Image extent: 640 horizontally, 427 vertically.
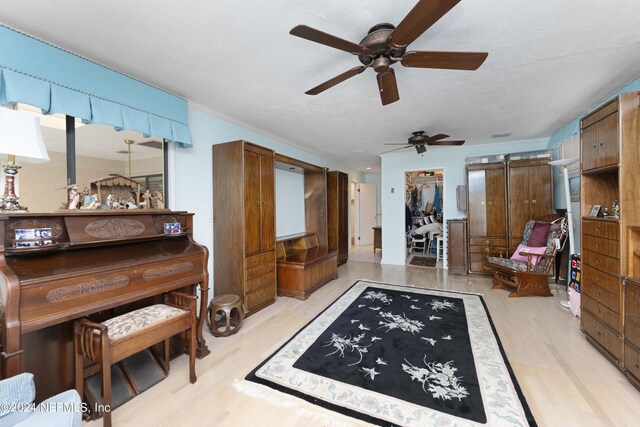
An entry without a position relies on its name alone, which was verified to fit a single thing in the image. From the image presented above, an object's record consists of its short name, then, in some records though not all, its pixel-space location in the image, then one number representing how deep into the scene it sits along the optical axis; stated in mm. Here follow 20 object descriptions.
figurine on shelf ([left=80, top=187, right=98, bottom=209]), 2041
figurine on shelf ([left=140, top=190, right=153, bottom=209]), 2500
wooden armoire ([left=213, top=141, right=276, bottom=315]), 2980
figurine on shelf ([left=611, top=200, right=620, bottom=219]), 2071
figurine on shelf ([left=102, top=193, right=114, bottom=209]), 2197
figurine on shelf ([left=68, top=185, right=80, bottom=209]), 1947
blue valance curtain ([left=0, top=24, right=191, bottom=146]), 1721
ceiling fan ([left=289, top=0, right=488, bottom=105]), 1334
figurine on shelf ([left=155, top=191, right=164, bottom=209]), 2619
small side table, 2611
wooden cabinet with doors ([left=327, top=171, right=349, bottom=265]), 5391
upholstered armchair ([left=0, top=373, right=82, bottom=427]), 959
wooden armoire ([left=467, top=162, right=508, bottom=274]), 4609
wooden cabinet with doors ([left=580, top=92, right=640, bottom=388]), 1908
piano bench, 1477
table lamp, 1403
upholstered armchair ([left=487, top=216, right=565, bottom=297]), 3604
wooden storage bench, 3666
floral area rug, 1622
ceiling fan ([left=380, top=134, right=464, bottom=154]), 3883
